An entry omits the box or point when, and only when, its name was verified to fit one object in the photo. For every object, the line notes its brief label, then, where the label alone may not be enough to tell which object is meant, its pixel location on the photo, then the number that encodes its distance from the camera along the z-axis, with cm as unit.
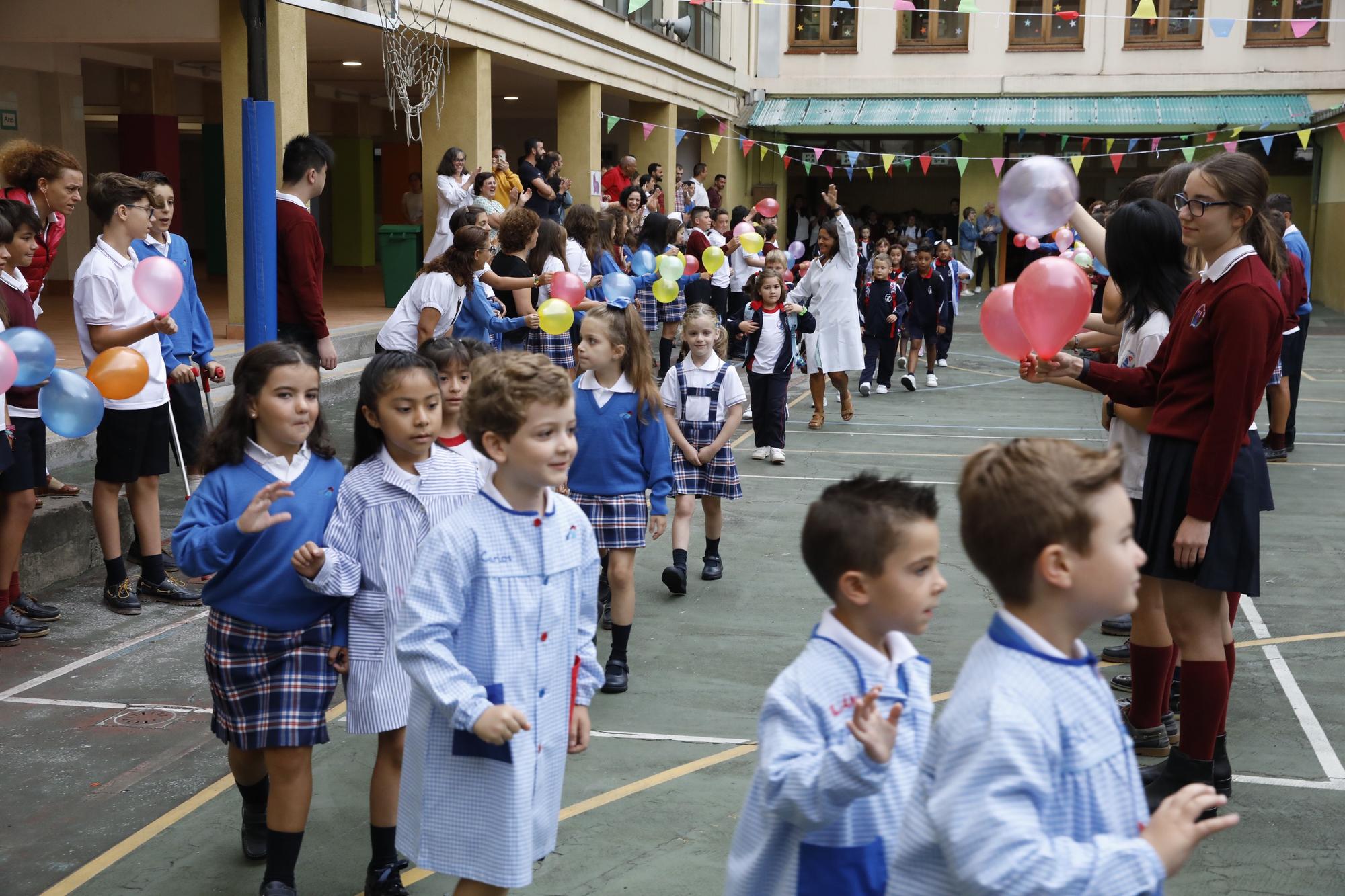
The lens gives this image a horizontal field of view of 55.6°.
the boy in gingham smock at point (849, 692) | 208
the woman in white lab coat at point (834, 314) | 1158
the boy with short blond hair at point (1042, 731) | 172
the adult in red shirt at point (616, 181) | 1756
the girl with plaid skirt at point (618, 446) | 501
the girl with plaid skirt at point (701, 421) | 634
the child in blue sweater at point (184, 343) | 632
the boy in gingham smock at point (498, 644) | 265
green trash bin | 1566
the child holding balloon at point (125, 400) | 567
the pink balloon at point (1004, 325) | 411
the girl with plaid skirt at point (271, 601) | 316
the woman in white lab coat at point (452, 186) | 1309
